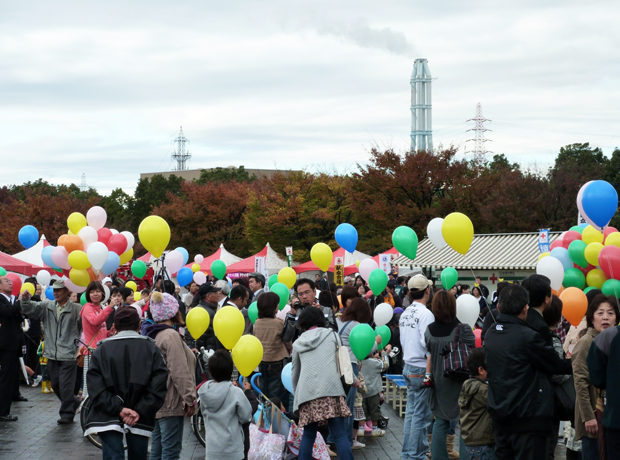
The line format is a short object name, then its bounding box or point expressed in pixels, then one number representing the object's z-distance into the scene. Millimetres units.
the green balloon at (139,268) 15783
